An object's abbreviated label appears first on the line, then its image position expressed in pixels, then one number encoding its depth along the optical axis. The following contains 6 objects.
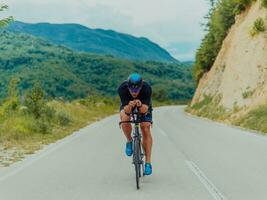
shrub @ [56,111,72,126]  29.24
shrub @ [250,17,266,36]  36.41
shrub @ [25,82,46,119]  23.97
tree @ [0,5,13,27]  15.06
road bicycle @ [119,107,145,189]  9.48
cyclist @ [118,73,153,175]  9.44
